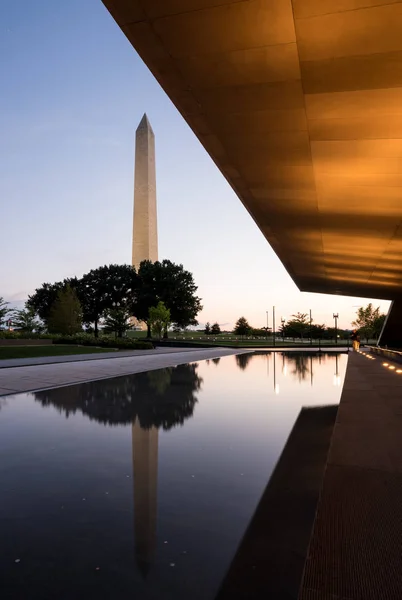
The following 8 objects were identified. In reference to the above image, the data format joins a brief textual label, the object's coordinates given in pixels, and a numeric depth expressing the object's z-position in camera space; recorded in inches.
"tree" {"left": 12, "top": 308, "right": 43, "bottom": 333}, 1923.0
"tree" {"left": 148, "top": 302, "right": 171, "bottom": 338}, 2201.0
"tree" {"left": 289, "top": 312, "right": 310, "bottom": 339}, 3376.0
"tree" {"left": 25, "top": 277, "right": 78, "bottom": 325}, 2829.7
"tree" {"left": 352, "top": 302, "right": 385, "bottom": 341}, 3074.8
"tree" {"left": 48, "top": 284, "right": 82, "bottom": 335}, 1792.6
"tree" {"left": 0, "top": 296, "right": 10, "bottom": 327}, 1612.9
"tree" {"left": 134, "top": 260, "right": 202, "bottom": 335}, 2529.5
